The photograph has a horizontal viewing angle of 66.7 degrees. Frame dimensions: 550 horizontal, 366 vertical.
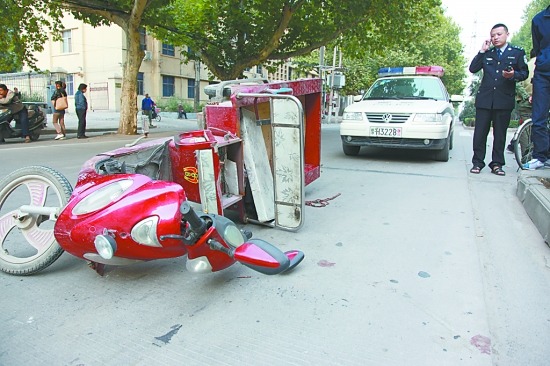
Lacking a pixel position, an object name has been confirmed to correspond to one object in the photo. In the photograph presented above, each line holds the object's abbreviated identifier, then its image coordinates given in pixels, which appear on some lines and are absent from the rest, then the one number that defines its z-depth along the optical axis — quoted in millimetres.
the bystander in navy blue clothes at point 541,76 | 4734
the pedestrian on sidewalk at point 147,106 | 21097
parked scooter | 10735
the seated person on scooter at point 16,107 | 10781
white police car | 6898
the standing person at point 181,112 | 27344
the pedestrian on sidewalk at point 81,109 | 12445
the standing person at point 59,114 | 12125
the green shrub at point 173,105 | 28656
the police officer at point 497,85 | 5668
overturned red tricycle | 2234
